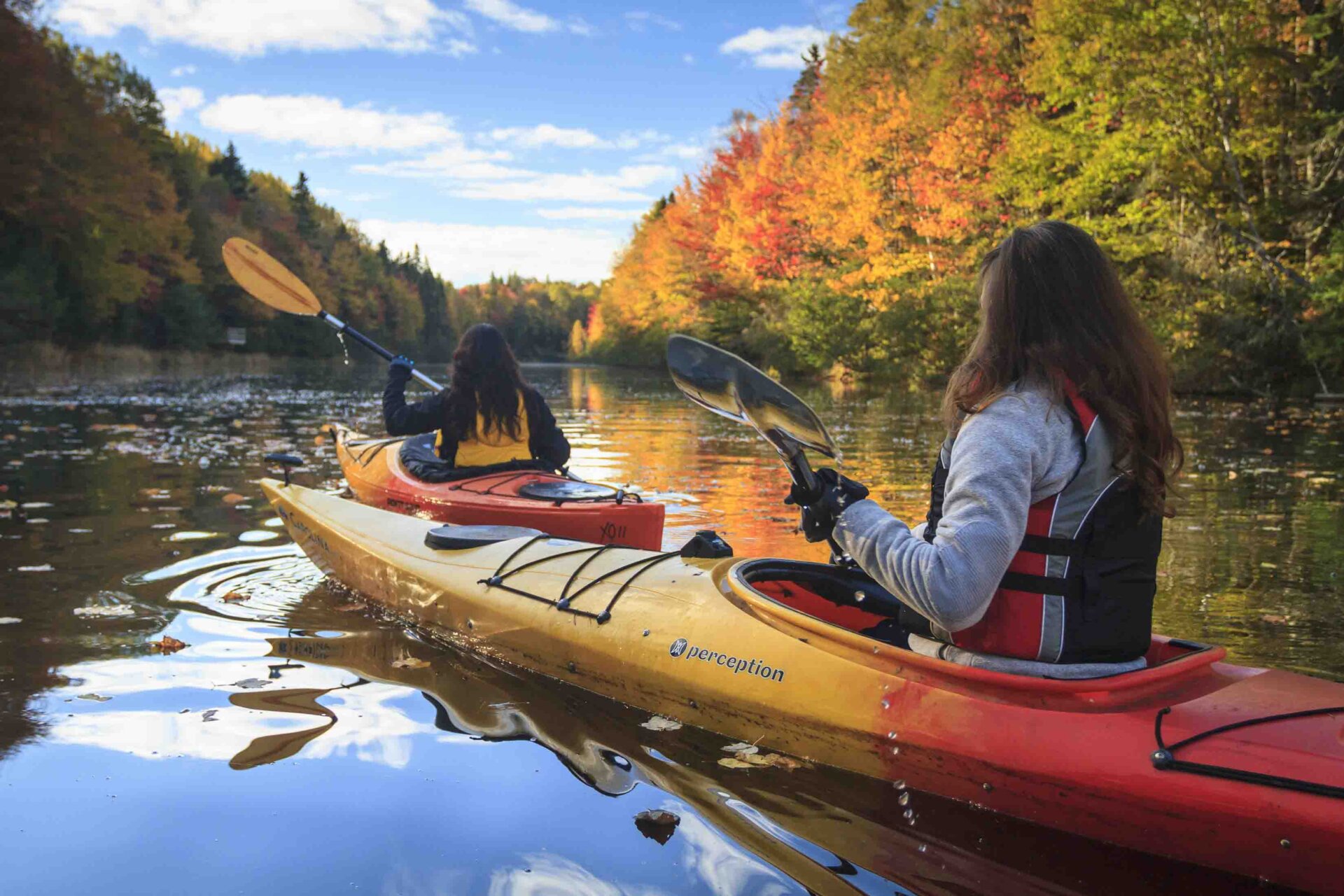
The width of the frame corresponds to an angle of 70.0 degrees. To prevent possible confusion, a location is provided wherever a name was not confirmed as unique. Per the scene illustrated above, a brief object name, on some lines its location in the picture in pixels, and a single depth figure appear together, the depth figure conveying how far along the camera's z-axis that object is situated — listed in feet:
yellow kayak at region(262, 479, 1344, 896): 7.07
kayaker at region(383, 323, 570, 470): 18.81
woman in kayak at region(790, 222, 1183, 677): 7.01
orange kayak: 16.55
